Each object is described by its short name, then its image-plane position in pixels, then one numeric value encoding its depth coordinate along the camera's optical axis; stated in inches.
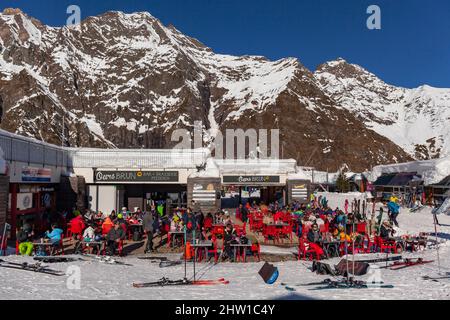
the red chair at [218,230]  659.6
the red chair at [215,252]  516.1
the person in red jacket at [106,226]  608.7
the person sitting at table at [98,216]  784.1
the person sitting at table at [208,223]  730.2
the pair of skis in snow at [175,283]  372.0
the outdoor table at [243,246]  522.0
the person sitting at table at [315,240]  531.2
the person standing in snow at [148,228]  576.4
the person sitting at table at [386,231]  570.9
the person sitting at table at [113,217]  721.6
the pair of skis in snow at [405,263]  460.6
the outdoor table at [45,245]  514.0
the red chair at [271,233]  679.7
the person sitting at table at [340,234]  562.0
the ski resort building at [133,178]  817.5
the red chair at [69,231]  679.6
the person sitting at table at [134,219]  724.5
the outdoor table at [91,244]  532.6
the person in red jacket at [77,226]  652.7
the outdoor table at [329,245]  549.3
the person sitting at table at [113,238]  538.0
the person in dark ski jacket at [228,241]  528.7
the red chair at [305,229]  659.4
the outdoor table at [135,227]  698.2
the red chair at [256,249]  530.4
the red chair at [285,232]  703.1
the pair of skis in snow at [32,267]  406.4
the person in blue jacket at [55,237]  530.3
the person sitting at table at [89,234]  544.4
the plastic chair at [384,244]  559.8
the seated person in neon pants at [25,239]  520.7
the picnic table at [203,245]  513.3
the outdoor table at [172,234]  613.0
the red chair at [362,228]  669.9
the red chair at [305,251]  538.6
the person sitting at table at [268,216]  976.9
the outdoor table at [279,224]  691.4
